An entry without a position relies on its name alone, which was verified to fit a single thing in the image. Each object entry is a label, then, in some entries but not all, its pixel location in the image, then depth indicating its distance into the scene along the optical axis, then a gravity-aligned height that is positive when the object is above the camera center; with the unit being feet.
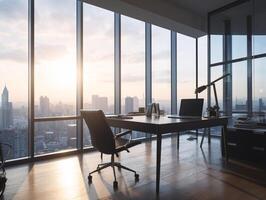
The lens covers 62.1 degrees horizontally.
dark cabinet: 11.02 -2.39
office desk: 8.21 -1.06
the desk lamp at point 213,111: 11.74 -0.59
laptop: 11.95 -0.45
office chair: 8.86 -1.52
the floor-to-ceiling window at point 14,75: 11.76 +1.37
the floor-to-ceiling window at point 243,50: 15.31 +3.72
